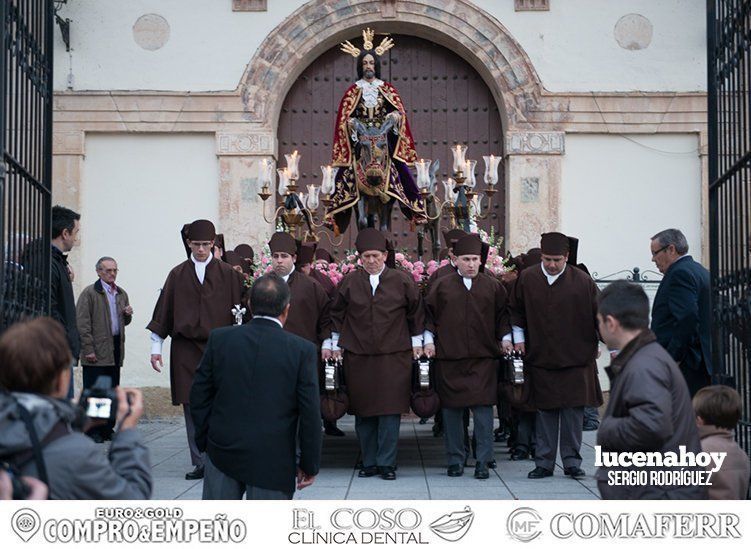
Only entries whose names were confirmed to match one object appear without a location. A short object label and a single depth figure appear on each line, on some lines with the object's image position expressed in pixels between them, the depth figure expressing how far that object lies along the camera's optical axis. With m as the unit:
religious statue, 11.88
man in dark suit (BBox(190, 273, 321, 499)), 5.88
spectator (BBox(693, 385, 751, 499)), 5.34
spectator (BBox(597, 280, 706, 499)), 4.83
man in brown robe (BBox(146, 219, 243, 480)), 9.95
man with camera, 3.84
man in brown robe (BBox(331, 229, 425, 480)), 9.88
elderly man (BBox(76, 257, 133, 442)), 12.90
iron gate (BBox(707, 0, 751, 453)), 7.16
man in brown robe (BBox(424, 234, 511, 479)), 9.88
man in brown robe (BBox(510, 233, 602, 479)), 9.73
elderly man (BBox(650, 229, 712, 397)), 8.73
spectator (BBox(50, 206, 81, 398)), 8.42
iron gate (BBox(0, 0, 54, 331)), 6.75
